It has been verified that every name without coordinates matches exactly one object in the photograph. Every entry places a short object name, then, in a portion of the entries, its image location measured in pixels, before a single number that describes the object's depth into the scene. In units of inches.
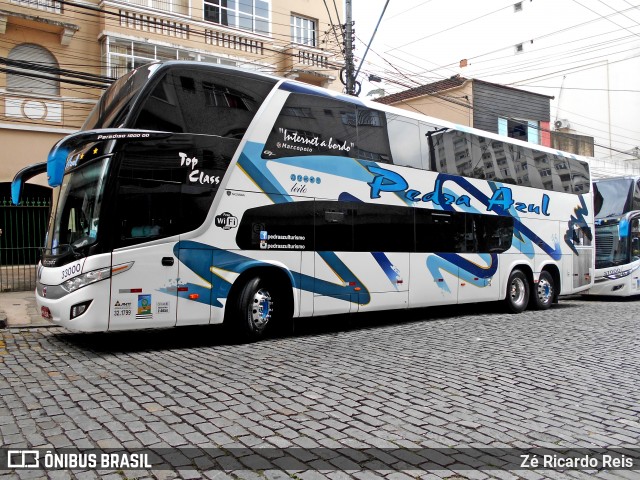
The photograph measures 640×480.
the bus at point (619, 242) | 698.9
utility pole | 625.3
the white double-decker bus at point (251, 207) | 284.7
